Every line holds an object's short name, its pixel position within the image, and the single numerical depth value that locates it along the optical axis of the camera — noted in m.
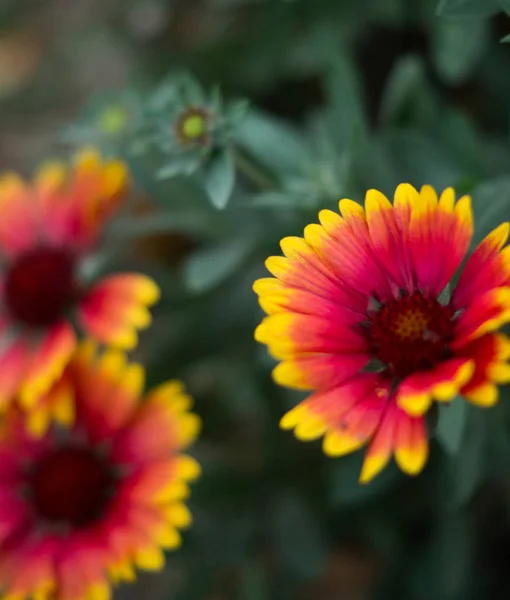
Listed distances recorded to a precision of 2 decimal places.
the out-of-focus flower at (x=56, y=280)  0.42
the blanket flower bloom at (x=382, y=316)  0.34
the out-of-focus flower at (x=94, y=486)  0.40
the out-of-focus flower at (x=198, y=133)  0.39
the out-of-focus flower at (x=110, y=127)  0.44
